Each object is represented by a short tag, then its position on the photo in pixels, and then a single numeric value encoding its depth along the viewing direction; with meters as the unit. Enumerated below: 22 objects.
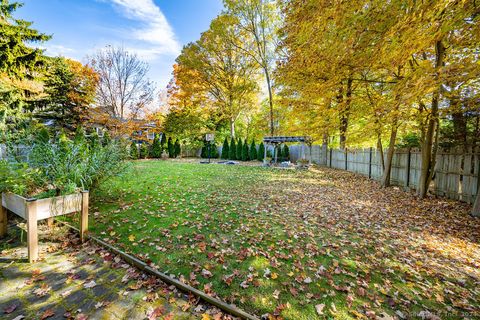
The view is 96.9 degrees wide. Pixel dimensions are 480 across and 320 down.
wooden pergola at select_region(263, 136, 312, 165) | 14.53
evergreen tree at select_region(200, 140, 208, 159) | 23.56
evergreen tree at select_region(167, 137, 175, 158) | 22.69
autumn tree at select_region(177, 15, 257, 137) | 18.58
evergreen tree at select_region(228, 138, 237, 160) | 21.72
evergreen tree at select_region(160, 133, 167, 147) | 22.80
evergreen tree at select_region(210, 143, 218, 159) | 23.09
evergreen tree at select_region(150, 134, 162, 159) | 21.82
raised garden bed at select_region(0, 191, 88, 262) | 2.64
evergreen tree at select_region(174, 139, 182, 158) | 22.95
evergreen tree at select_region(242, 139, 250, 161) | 21.27
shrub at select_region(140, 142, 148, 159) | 20.08
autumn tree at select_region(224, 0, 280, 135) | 16.91
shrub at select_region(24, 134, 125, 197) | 3.62
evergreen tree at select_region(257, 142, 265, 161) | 21.05
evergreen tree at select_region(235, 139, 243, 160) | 21.56
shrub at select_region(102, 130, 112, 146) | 5.42
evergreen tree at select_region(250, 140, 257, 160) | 21.31
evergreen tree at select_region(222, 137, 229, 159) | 22.34
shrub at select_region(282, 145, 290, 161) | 20.86
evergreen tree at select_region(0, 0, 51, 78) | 9.98
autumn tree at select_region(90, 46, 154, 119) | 13.79
